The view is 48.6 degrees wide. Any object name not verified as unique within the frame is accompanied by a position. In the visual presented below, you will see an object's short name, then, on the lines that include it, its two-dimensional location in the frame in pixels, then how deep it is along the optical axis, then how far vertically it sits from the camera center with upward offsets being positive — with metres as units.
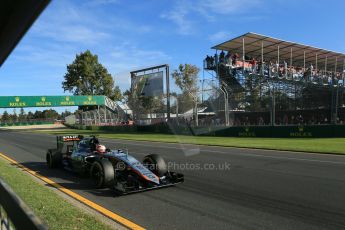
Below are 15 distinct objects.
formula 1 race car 8.22 -1.11
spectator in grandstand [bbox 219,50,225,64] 34.96 +5.93
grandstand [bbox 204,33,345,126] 26.84 +2.56
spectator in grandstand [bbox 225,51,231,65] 34.08 +5.65
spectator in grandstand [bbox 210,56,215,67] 36.75 +5.72
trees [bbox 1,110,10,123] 155.25 +2.36
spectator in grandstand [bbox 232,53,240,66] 33.69 +5.51
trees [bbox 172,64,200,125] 72.19 +8.84
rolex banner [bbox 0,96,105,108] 62.64 +3.62
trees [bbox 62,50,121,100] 83.44 +9.76
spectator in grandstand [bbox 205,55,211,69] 37.25 +5.80
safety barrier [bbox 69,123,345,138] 23.42 -0.69
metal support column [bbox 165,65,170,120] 38.75 +3.96
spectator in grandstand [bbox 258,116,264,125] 27.94 +0.03
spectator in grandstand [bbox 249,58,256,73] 33.68 +5.10
